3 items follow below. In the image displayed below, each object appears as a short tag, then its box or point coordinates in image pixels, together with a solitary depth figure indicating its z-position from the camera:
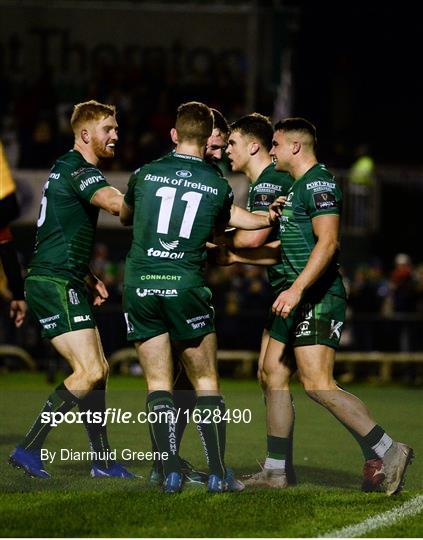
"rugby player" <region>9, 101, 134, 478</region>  17.87
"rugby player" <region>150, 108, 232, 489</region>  17.28
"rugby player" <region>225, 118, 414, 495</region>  16.86
